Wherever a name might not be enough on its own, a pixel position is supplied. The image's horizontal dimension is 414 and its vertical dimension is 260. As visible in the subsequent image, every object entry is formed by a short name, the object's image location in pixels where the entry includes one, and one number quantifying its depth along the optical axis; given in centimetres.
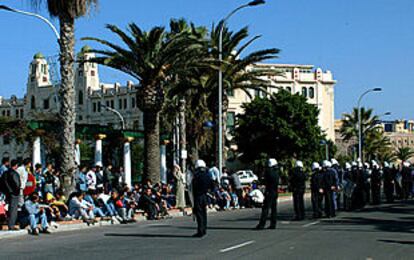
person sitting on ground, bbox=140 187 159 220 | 2430
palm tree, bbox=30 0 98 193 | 2512
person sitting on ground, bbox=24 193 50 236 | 1836
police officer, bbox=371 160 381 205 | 3073
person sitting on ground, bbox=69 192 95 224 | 2145
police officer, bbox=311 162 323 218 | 2206
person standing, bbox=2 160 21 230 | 1805
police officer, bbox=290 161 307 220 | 2109
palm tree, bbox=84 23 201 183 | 3045
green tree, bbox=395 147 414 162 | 10922
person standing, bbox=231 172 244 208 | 3142
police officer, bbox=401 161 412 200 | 3366
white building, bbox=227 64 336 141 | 9288
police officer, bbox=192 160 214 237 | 1630
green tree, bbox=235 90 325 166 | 6650
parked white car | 6038
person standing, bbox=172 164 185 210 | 2812
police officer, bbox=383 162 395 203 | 3231
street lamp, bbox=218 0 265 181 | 3369
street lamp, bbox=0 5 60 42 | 2547
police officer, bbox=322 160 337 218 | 2195
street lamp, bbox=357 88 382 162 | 5941
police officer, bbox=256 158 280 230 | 1806
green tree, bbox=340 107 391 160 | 8962
